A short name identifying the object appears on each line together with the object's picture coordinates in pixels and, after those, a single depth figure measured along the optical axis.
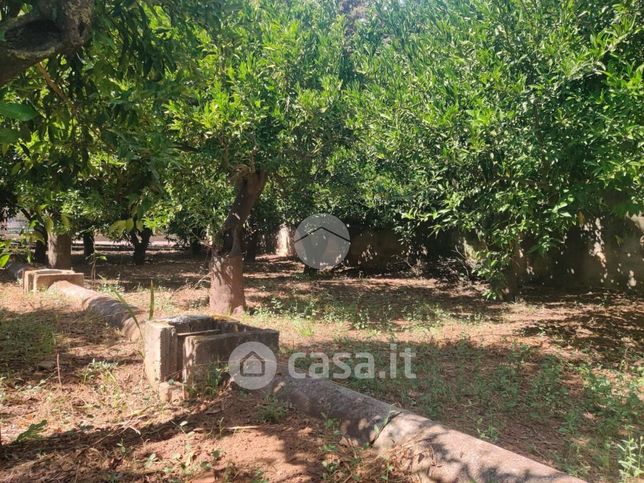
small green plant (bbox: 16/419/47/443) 3.29
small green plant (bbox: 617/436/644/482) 2.80
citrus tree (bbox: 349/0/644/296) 5.32
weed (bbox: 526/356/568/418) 4.25
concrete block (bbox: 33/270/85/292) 9.70
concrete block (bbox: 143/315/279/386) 4.21
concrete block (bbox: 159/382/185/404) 4.09
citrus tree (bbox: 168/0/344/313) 6.63
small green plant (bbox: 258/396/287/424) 3.56
